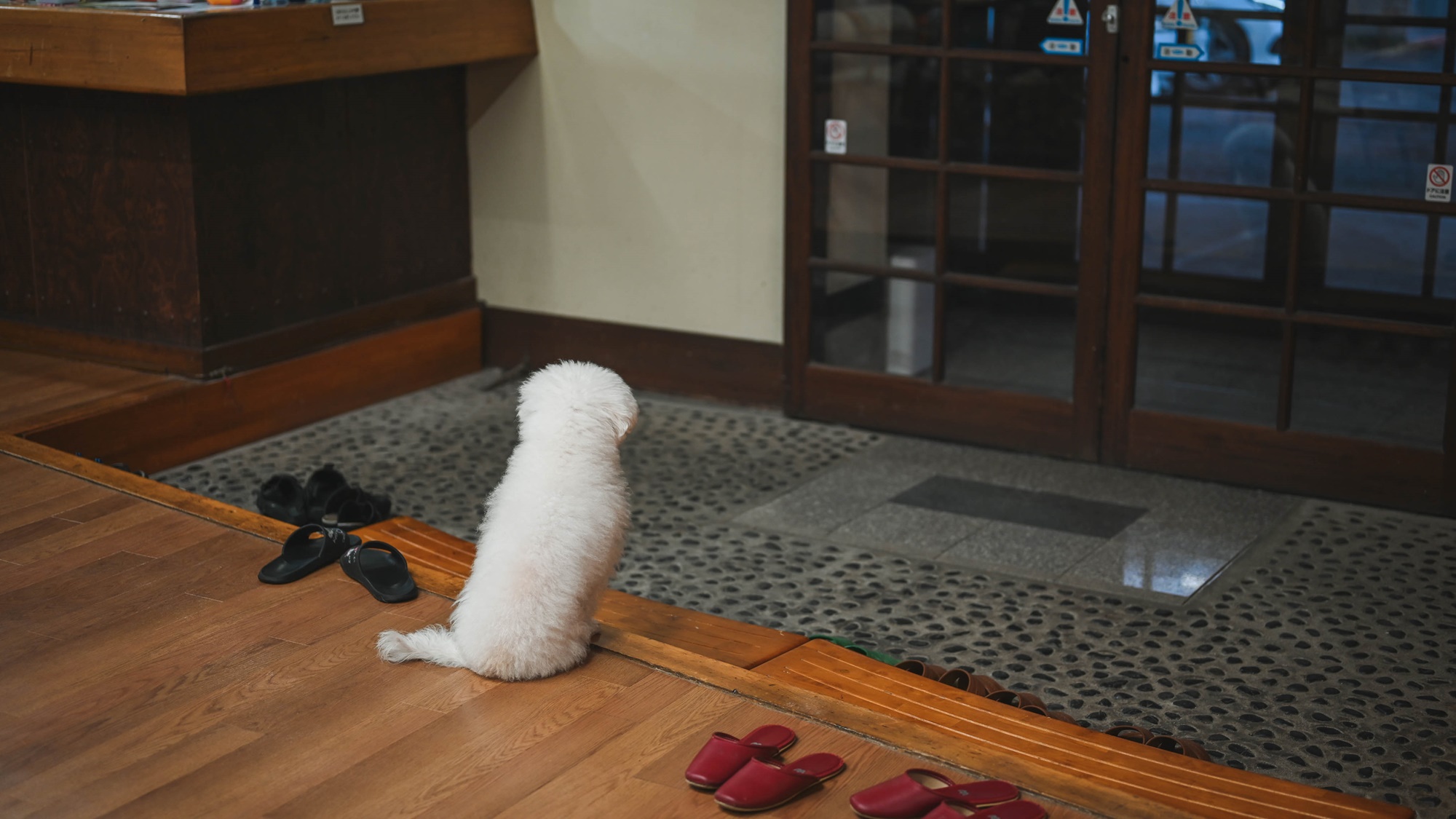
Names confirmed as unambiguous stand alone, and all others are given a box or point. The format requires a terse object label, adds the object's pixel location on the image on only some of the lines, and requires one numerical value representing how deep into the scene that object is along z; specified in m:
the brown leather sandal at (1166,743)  2.49
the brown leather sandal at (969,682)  2.63
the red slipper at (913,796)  2.01
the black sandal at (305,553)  2.87
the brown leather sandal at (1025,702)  2.61
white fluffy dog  2.34
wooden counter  4.07
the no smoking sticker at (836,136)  4.61
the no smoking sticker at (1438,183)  3.79
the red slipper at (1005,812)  1.98
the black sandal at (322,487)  3.75
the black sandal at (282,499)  3.72
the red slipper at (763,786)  2.04
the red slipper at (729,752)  2.12
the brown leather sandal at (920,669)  2.70
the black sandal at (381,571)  2.78
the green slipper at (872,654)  2.86
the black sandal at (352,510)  3.68
